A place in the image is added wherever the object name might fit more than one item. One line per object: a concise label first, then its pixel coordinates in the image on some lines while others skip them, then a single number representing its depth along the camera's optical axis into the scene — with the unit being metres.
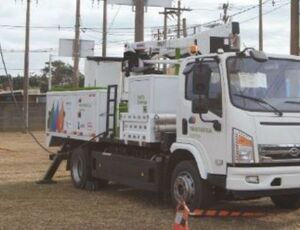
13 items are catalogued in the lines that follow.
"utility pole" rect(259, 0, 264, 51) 43.07
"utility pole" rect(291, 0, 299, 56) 20.72
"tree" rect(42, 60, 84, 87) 116.75
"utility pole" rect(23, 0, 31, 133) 46.88
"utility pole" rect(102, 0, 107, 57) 43.59
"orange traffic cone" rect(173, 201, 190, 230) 7.66
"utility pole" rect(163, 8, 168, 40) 60.91
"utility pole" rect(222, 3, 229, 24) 51.46
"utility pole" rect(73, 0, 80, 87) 44.00
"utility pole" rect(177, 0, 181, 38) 61.06
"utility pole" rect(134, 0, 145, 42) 22.91
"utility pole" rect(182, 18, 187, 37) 60.60
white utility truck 9.96
